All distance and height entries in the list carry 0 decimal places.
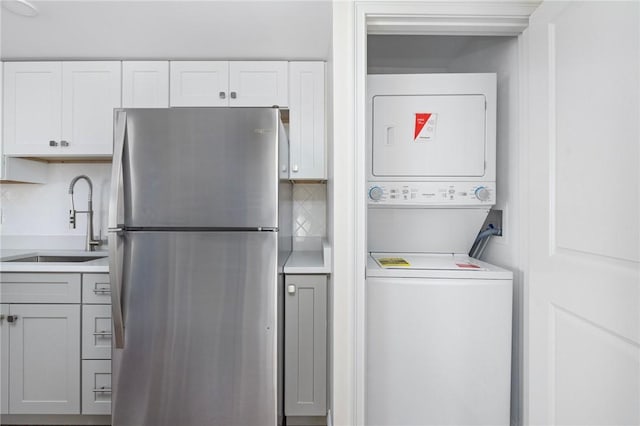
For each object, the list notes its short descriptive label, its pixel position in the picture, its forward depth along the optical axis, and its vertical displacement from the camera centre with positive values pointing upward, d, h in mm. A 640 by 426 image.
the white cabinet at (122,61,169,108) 2150 +835
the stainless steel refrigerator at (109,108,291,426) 1539 -240
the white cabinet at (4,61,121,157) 2152 +681
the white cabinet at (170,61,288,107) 2164 +834
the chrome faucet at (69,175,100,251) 2320 -41
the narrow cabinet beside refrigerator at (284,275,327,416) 1780 -736
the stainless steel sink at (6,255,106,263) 2284 -325
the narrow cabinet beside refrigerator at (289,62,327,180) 2170 +620
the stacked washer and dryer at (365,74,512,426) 1469 -242
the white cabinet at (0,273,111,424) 1828 -713
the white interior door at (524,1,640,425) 866 +3
